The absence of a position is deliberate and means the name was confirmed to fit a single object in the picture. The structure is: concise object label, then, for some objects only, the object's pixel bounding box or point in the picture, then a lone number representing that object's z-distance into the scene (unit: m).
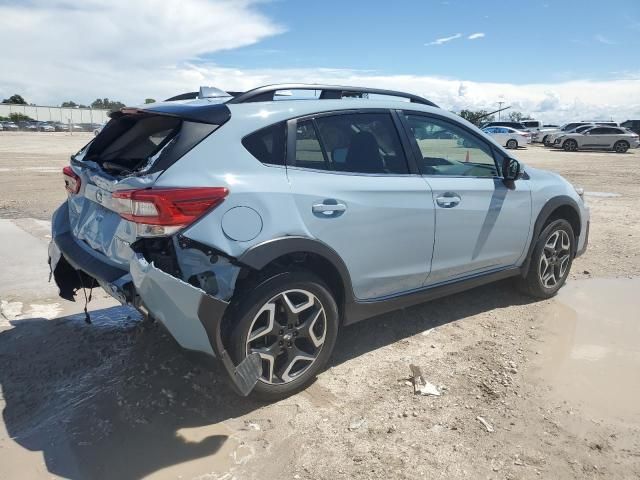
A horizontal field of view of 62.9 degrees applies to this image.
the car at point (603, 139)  31.20
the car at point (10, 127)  65.40
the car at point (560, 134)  32.34
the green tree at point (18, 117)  86.19
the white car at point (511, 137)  33.56
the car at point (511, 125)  37.69
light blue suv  2.71
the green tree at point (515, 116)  76.22
